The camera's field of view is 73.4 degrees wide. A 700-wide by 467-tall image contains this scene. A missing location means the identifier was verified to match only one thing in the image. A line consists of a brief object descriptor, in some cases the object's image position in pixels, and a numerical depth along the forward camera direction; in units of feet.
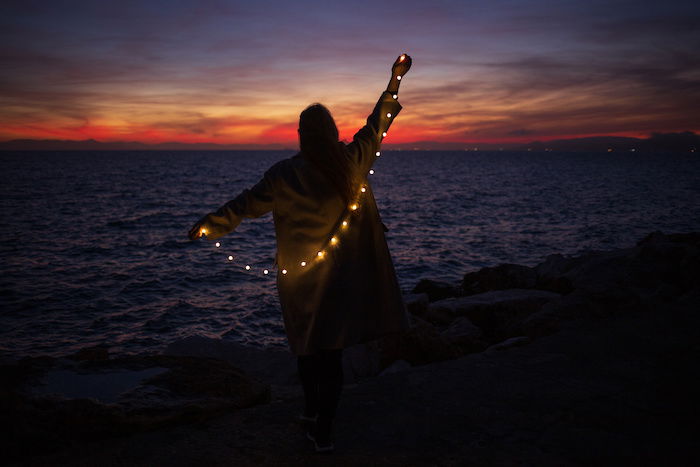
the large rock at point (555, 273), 32.19
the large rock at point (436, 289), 42.19
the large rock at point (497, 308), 26.66
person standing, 9.13
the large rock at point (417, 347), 20.53
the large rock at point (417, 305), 29.99
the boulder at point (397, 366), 20.13
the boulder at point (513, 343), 17.78
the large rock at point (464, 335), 22.88
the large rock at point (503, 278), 37.52
